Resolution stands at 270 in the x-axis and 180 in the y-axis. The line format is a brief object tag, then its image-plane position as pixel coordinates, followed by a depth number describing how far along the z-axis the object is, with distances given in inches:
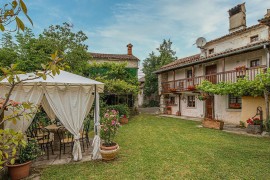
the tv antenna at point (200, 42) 603.7
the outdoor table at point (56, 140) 223.2
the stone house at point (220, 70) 425.4
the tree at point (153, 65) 995.3
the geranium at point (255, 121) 338.8
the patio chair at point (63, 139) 214.2
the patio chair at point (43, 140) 216.1
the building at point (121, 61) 711.7
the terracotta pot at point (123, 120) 473.8
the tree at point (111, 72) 628.1
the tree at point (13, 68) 42.8
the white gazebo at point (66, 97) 183.2
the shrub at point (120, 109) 501.7
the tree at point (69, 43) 507.8
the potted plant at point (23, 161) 154.1
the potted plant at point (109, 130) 201.8
